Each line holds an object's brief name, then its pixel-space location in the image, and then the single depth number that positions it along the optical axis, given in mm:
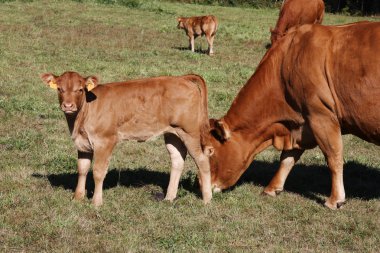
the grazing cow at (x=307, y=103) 6793
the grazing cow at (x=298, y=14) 12430
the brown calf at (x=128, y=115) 6781
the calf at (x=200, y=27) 21344
